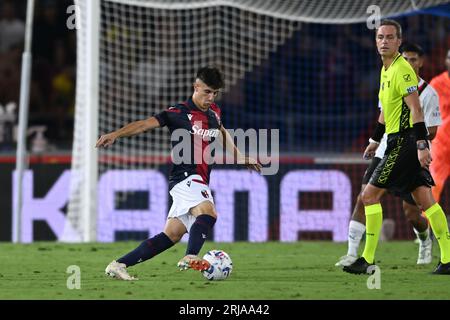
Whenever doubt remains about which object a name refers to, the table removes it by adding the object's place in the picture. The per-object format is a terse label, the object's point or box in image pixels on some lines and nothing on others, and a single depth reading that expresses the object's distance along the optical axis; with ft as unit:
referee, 55.36
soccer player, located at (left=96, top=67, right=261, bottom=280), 54.44
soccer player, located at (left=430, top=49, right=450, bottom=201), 73.51
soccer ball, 53.83
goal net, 87.76
